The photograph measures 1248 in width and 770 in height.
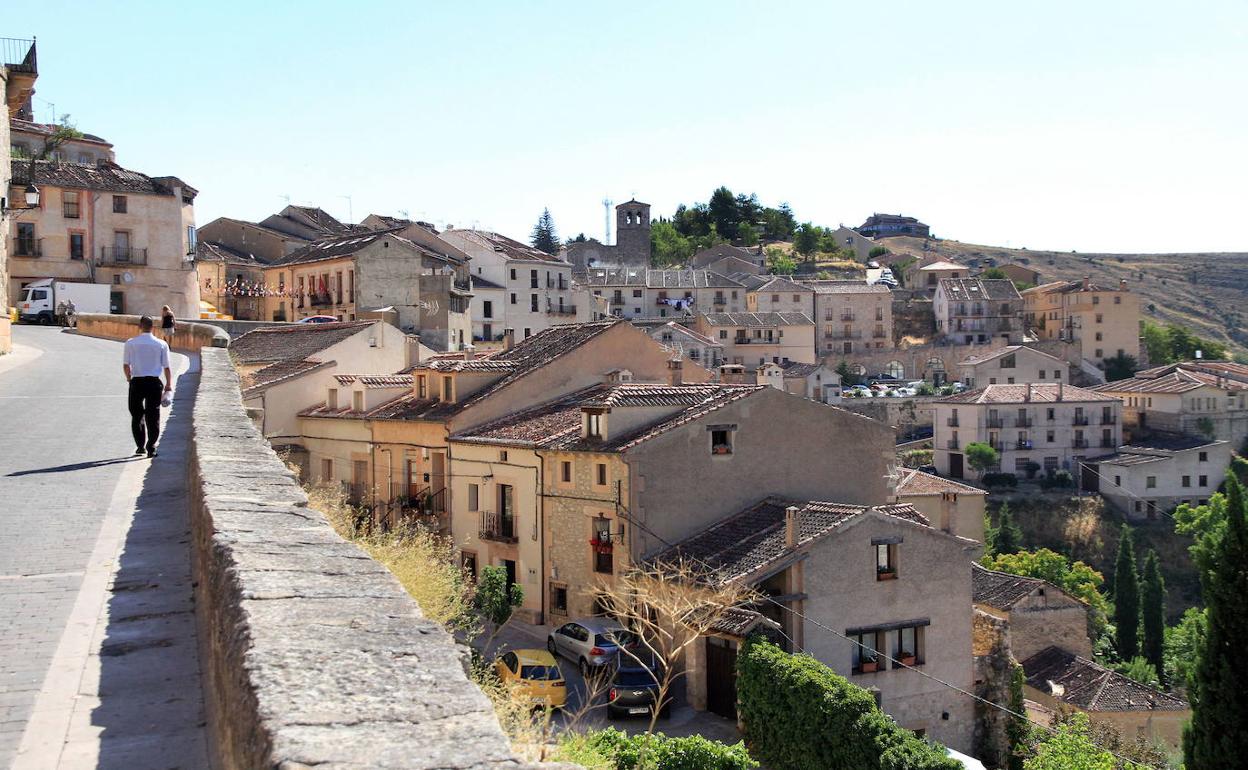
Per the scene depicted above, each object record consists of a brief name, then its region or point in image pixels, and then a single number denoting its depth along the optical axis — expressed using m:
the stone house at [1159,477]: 71.62
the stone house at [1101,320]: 100.94
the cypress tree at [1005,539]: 62.19
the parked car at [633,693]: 19.81
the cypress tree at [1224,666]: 19.77
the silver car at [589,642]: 21.34
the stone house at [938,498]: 42.41
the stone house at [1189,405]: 79.69
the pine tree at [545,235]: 139.00
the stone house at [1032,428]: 74.31
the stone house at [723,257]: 113.09
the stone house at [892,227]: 174.00
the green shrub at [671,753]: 15.09
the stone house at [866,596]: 21.20
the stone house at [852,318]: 100.88
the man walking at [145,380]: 12.59
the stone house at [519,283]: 66.56
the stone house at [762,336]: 88.31
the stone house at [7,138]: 25.89
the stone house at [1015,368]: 87.77
